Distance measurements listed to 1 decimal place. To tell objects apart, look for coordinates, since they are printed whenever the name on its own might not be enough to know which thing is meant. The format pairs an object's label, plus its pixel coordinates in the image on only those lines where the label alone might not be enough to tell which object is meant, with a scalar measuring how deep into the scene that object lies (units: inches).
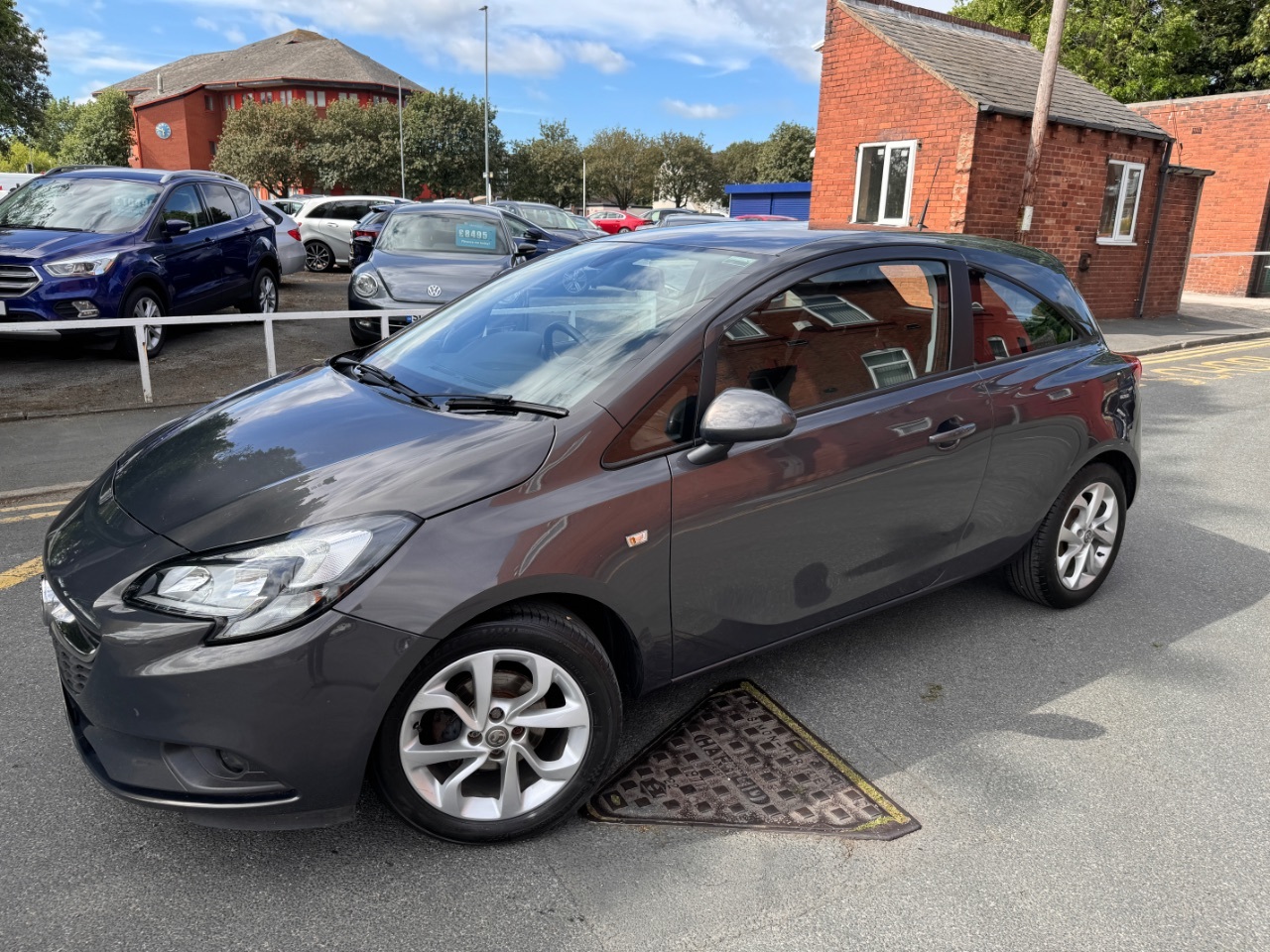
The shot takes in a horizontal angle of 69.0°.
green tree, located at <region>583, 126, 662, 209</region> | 3137.3
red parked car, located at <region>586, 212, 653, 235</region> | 1478.8
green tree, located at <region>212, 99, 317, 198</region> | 2197.3
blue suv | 317.7
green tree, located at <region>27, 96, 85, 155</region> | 3281.5
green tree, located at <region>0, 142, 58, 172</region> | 3405.5
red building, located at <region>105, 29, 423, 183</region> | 2650.1
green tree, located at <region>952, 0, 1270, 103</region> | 1178.0
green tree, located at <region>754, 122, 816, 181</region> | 2790.4
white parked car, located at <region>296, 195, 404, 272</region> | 736.3
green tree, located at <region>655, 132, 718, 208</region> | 3238.2
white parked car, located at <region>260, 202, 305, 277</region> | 485.7
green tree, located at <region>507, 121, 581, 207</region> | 2429.9
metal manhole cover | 105.5
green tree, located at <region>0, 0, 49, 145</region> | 1268.5
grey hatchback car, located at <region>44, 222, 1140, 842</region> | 87.5
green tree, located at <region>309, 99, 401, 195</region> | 2187.5
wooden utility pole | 494.3
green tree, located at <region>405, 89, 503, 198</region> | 2172.7
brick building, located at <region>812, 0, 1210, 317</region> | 538.3
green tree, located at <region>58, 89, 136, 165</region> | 2807.6
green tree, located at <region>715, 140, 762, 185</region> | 3297.2
